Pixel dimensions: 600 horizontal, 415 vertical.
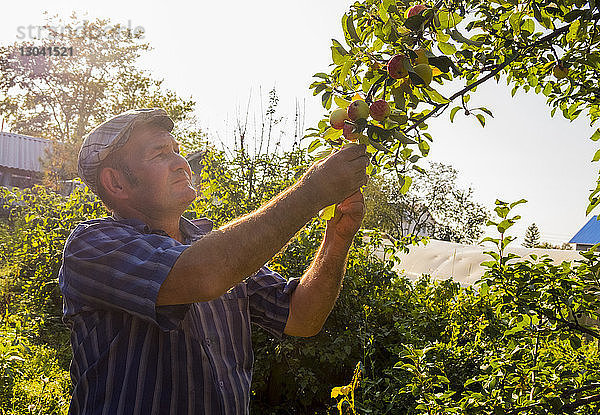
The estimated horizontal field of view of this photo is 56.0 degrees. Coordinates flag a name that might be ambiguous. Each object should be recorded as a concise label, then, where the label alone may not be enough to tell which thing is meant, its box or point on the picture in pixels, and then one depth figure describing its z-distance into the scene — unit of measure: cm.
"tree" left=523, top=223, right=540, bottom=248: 4719
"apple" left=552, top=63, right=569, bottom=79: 206
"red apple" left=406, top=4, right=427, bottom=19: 122
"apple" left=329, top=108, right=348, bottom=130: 127
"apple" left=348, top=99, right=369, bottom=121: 122
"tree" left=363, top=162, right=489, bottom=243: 2987
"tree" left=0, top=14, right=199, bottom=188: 2136
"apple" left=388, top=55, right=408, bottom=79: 122
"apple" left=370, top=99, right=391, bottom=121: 123
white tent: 1241
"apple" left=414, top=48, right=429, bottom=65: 120
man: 127
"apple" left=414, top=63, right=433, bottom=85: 118
